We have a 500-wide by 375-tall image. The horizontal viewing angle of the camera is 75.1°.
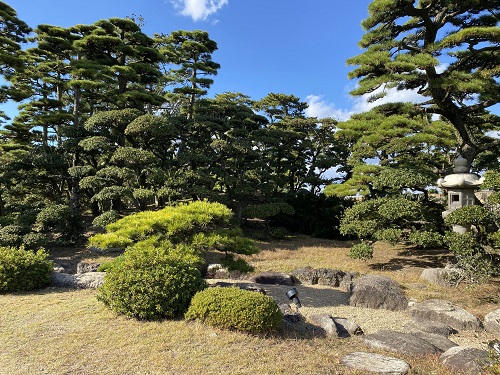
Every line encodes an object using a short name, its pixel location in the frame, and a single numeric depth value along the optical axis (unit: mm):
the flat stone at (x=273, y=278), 8492
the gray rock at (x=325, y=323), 4883
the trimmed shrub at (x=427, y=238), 8484
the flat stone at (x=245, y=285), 6779
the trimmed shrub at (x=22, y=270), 6457
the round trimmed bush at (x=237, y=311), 4375
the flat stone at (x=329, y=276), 8570
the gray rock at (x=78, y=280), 7152
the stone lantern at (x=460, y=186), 8641
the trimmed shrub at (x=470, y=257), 6894
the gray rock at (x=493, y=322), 5486
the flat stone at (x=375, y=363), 3648
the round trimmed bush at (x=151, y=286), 4859
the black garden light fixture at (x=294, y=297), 6148
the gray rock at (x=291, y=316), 5244
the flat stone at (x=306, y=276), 8742
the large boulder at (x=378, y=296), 6629
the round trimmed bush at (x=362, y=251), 9625
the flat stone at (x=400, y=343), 4324
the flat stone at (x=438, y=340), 4660
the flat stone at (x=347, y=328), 4964
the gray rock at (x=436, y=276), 8138
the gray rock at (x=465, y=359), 3668
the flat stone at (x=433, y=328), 5391
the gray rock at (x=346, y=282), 8125
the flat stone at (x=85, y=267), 8938
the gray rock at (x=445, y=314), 5648
